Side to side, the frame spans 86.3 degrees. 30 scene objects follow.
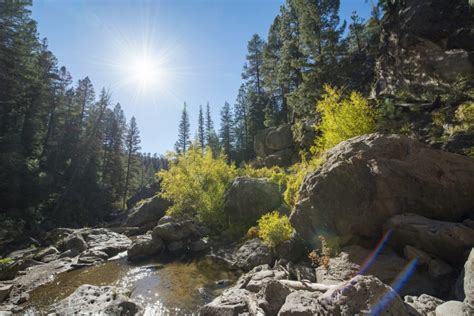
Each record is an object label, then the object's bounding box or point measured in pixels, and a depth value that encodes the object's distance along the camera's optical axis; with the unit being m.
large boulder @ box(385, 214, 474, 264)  6.37
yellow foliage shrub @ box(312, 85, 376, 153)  11.30
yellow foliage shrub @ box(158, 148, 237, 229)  18.05
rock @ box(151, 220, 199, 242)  16.03
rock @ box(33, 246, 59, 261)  15.52
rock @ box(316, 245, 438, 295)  6.31
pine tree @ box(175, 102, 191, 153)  58.00
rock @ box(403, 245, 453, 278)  6.35
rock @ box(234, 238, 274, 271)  11.30
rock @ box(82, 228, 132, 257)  16.33
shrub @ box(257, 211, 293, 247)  11.23
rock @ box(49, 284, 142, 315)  7.20
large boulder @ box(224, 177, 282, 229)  16.17
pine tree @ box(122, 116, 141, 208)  47.53
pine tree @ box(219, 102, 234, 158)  50.62
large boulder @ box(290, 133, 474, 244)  7.65
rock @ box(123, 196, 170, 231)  23.92
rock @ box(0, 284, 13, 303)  9.03
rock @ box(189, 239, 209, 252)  15.61
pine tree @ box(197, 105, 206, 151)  57.94
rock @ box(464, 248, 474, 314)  3.82
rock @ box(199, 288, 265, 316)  6.22
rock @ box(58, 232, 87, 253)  16.78
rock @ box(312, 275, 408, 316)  3.87
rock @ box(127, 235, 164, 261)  14.75
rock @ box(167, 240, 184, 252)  15.65
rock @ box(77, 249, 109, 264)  14.28
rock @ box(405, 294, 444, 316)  4.68
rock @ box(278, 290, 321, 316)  4.77
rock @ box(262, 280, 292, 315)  6.09
